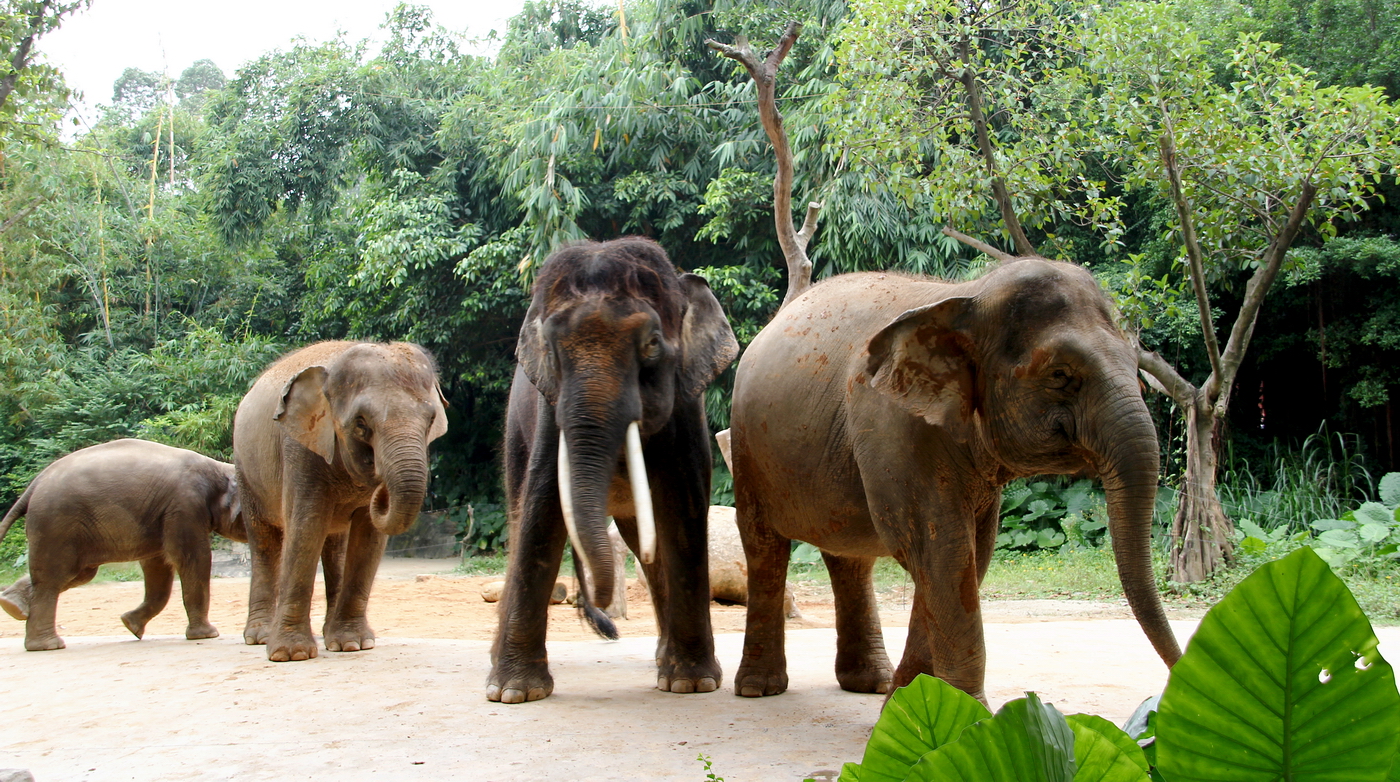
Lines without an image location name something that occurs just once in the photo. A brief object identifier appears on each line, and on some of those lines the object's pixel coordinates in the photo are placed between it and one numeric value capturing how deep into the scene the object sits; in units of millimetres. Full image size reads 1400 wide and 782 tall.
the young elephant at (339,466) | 5738
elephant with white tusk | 4348
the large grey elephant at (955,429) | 3256
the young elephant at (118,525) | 6949
